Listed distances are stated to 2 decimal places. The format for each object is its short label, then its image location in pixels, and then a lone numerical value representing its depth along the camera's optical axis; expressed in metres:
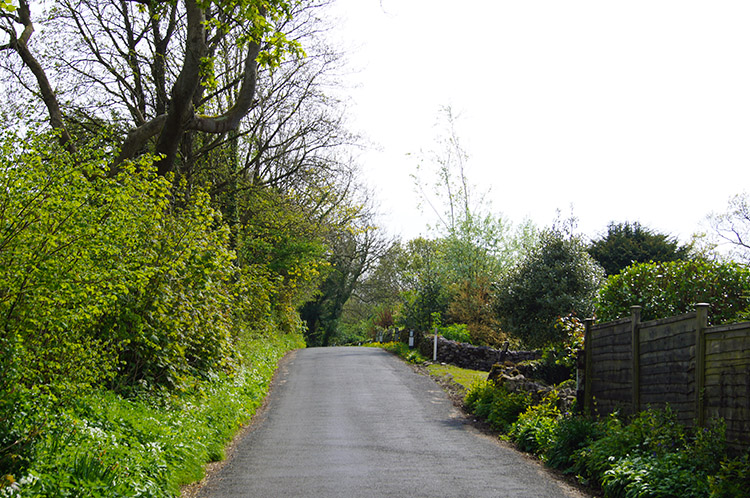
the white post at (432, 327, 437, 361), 23.02
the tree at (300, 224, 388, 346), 46.69
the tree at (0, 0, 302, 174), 12.05
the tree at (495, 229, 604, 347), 19.08
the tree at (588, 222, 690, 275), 31.94
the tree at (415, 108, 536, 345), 28.38
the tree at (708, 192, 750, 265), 41.78
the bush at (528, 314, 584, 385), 16.44
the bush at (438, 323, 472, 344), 26.27
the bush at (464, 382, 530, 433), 12.02
